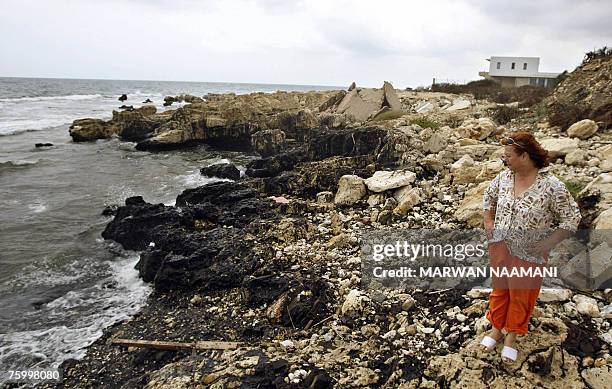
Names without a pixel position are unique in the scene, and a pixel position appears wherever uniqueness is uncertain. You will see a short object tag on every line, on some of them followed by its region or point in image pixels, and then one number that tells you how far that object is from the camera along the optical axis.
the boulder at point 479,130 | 11.20
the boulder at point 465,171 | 8.03
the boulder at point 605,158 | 6.36
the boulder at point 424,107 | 20.48
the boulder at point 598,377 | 3.09
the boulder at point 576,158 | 7.14
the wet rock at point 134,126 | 26.73
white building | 35.59
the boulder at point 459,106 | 17.74
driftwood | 4.69
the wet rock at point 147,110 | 29.57
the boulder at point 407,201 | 7.55
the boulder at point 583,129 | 8.60
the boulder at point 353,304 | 4.80
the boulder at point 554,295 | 3.99
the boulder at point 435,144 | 10.78
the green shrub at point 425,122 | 14.34
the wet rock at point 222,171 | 15.61
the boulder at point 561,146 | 7.54
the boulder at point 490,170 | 7.57
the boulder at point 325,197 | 9.45
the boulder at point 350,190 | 8.85
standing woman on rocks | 3.10
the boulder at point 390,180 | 8.50
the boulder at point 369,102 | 20.28
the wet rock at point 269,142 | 19.86
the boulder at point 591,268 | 4.02
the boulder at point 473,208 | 6.20
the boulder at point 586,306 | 3.75
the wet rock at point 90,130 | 26.27
